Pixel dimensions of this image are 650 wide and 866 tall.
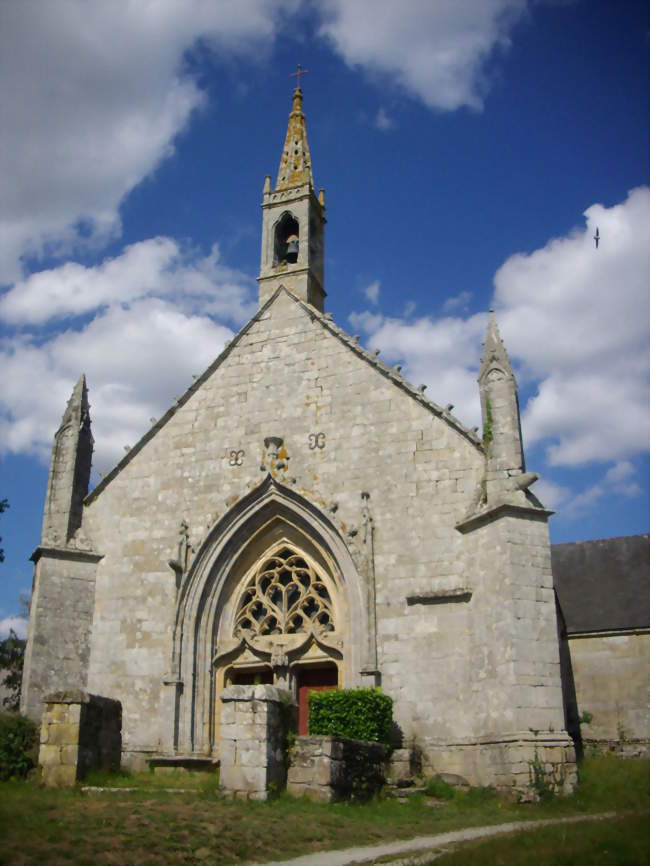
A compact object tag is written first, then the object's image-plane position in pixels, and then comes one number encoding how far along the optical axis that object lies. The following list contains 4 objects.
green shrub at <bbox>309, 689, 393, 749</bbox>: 14.03
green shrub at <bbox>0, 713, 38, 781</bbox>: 13.28
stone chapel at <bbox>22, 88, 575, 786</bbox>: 14.47
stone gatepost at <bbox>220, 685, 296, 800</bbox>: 11.25
